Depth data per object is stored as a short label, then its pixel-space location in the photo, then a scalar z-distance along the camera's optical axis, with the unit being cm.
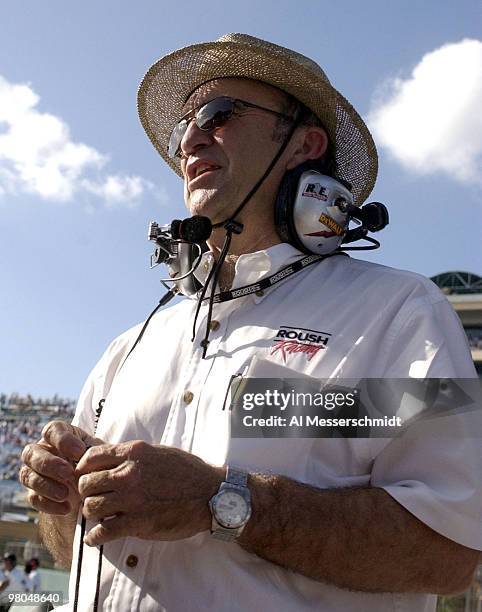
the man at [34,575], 913
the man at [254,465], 177
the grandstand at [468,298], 4144
